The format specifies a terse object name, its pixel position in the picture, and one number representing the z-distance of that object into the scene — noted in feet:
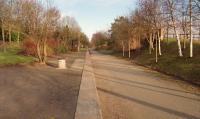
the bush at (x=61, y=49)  87.51
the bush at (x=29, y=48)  59.61
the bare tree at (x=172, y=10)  45.99
